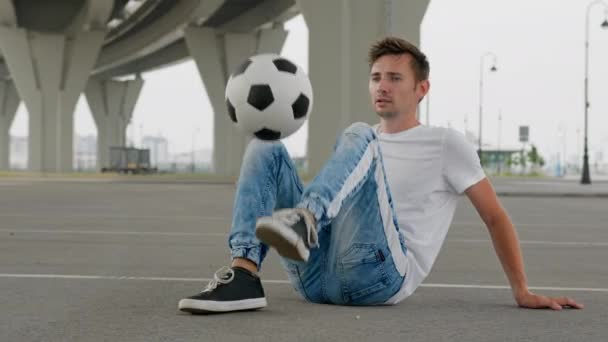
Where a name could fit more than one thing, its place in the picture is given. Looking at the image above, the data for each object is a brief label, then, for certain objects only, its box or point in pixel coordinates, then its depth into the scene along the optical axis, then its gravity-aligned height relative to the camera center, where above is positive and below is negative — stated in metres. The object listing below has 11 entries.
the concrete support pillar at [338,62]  26.81 +3.38
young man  4.18 -0.21
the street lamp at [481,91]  64.00 +5.91
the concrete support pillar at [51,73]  52.06 +5.51
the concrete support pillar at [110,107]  89.00 +5.75
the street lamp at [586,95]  43.19 +3.86
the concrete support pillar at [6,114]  97.62 +5.31
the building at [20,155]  181.24 +0.67
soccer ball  4.69 +0.40
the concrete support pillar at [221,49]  54.34 +7.45
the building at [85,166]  105.82 -1.01
